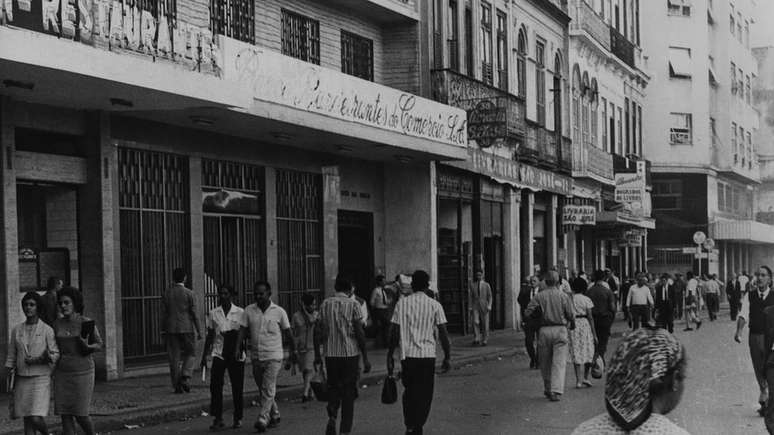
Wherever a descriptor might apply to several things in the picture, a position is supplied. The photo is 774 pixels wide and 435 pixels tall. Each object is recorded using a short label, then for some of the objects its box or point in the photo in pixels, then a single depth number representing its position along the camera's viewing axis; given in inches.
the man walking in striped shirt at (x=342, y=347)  495.5
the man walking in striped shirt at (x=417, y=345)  490.9
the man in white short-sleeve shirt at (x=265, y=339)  543.8
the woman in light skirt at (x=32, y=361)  446.9
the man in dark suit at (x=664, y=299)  1316.3
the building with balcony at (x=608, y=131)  1763.0
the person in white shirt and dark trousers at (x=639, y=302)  1122.0
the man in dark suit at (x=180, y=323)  708.0
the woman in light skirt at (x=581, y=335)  727.7
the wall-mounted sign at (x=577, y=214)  1605.6
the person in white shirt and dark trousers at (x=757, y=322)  577.0
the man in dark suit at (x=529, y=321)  858.0
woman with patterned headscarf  150.3
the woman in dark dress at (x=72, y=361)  451.8
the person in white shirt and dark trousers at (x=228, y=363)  552.7
